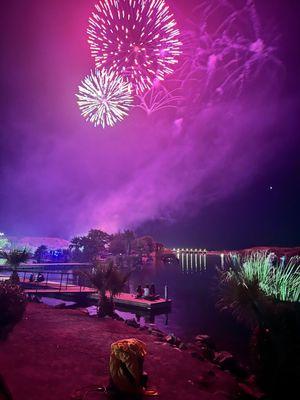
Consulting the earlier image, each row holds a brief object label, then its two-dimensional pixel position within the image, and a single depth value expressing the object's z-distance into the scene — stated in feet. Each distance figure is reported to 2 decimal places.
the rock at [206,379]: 36.22
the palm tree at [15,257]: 105.81
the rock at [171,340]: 58.23
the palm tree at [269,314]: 31.27
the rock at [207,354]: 52.77
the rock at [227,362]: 48.16
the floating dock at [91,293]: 94.68
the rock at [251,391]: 32.05
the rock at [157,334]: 64.78
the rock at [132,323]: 70.27
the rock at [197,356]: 47.83
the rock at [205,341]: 65.38
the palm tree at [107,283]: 73.92
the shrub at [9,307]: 44.83
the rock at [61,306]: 82.99
